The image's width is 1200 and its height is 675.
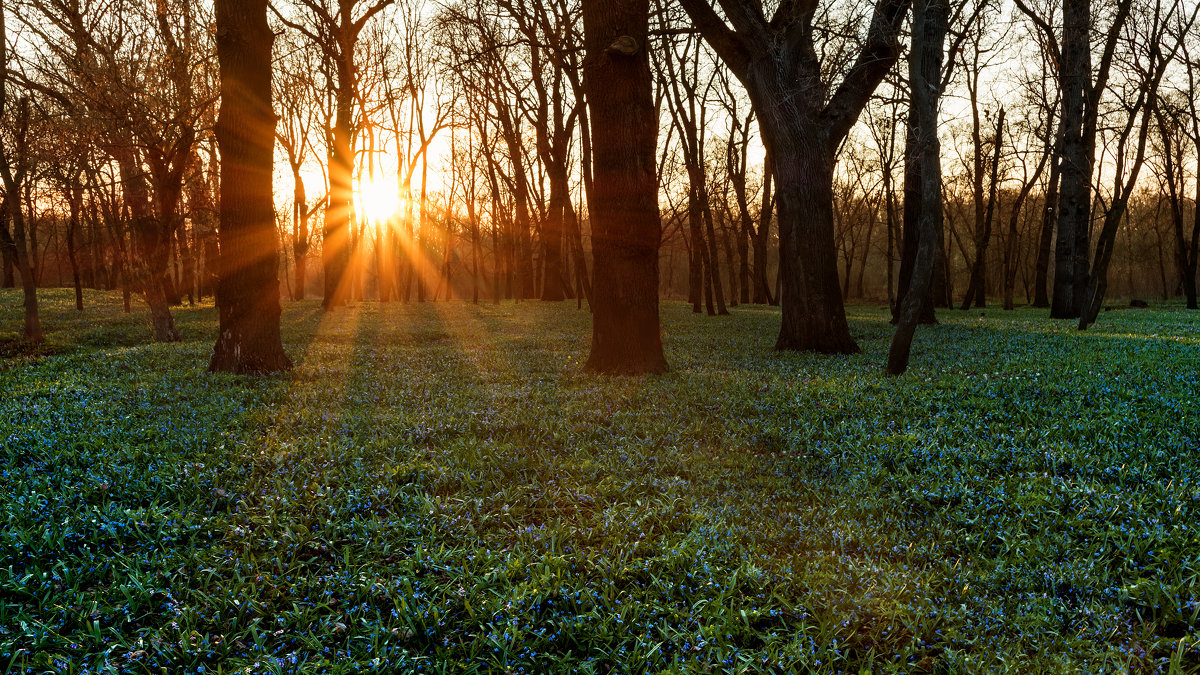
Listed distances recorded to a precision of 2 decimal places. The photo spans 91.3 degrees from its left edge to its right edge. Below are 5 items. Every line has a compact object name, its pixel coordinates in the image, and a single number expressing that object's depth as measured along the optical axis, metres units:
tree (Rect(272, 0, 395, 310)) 25.55
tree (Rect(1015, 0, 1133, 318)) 20.47
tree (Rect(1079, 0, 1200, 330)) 16.28
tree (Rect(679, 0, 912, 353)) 12.45
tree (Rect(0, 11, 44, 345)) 14.46
